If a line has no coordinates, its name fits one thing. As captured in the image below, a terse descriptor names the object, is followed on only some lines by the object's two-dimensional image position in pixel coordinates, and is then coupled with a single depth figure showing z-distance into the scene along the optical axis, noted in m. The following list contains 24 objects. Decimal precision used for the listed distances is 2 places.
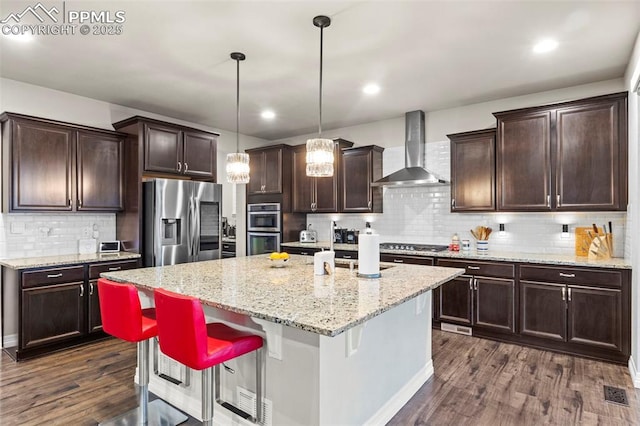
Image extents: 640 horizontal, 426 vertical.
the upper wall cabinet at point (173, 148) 4.18
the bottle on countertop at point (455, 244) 4.45
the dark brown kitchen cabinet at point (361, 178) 5.10
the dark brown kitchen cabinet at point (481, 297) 3.76
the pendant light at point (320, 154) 2.63
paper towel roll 2.42
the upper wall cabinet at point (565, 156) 3.40
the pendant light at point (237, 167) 3.09
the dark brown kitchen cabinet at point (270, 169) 5.66
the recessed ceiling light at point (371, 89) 3.92
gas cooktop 4.53
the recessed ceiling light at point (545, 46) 2.92
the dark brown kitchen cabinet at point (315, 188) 5.38
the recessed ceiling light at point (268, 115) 4.95
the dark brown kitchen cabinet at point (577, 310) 3.21
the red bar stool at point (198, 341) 1.67
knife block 3.65
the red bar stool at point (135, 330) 2.04
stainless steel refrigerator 4.14
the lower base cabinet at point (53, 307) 3.34
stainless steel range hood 4.70
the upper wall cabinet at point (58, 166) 3.52
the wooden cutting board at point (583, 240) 3.78
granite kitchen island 1.75
